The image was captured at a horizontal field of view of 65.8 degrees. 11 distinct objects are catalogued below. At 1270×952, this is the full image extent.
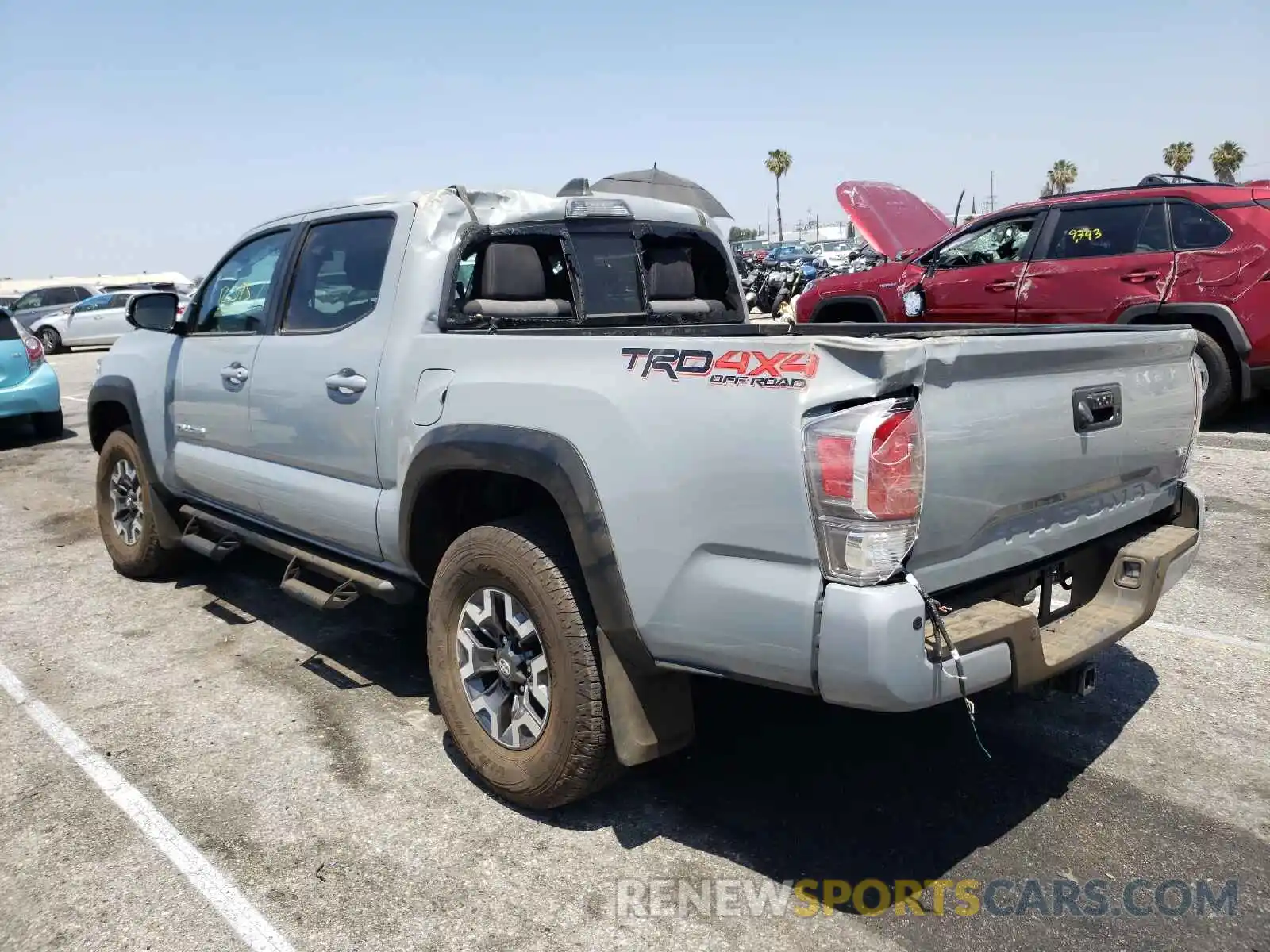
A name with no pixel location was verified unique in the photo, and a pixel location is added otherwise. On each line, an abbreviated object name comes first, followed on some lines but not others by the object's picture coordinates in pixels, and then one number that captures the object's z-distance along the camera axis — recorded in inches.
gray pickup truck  91.7
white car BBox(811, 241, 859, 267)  1297.7
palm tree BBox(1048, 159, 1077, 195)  2819.9
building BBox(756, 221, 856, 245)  3230.8
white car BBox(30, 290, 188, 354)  932.6
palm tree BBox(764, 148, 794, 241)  3287.4
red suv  306.7
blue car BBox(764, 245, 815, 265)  1103.2
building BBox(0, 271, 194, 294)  3105.8
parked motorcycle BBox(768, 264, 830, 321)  657.6
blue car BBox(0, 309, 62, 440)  410.0
